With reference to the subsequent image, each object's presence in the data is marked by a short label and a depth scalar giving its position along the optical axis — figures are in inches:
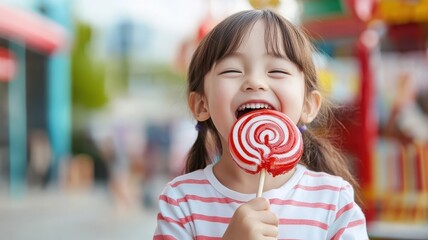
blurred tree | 800.9
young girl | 69.7
